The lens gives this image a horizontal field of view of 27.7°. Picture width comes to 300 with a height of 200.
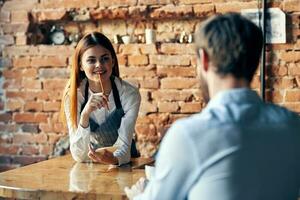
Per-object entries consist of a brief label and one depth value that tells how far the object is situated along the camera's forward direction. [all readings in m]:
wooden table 2.19
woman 2.78
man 1.38
